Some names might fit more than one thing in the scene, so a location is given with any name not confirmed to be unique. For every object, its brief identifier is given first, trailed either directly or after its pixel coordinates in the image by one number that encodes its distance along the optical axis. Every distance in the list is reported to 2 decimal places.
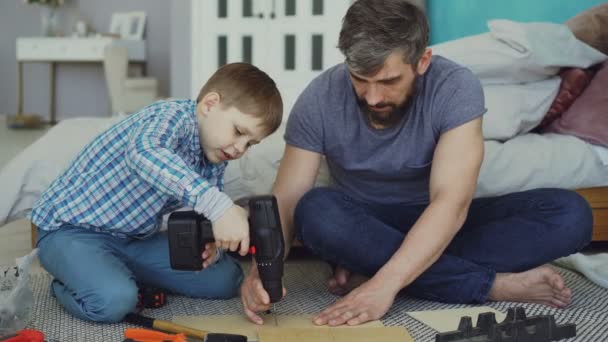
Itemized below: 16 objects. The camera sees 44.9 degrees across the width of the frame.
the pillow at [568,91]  2.22
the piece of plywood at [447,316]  1.43
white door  5.15
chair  5.88
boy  1.31
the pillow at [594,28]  2.38
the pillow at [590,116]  2.10
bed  1.97
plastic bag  1.37
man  1.41
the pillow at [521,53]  2.13
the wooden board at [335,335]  1.32
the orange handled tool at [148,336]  1.22
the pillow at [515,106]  2.06
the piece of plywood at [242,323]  1.39
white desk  6.28
